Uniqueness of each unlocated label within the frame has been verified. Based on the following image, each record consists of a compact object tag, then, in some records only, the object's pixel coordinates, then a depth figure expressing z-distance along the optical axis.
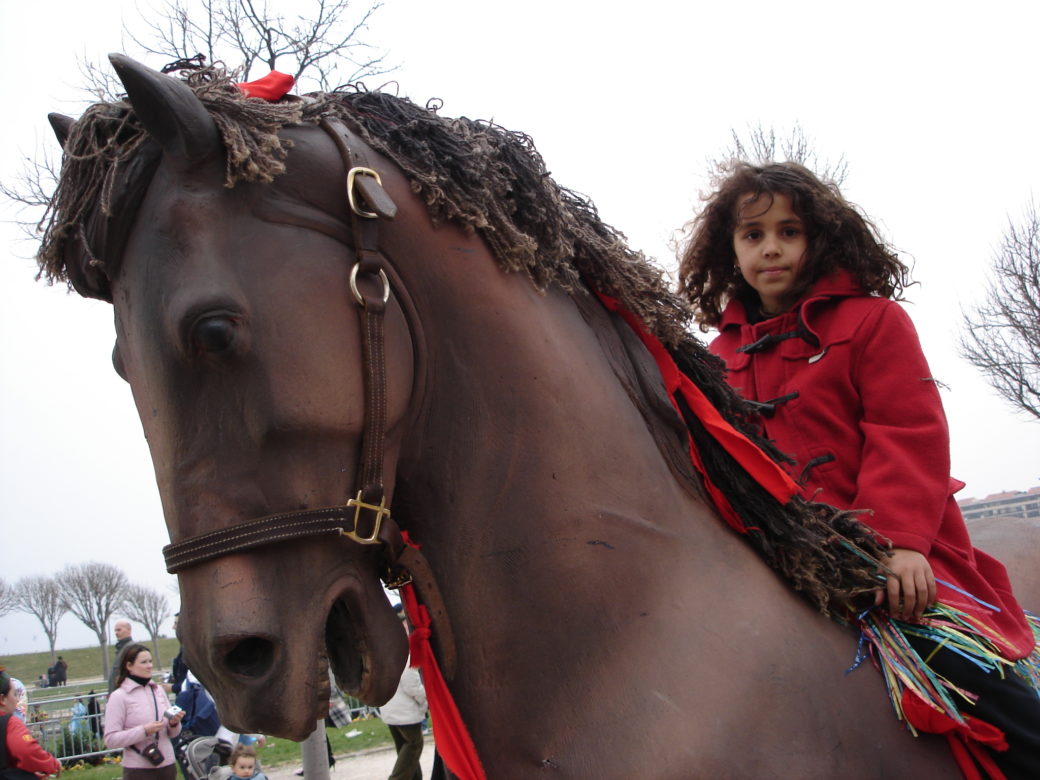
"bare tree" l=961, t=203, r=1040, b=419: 13.95
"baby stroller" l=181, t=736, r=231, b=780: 6.56
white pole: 5.67
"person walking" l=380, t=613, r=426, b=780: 6.93
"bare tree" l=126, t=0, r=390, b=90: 6.58
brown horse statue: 1.49
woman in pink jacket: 6.22
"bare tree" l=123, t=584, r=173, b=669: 46.38
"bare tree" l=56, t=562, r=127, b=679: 42.06
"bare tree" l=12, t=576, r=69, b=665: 44.38
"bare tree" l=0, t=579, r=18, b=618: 43.88
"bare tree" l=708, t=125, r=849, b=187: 9.78
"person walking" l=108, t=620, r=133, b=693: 8.41
